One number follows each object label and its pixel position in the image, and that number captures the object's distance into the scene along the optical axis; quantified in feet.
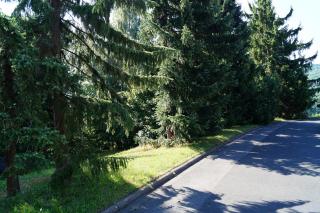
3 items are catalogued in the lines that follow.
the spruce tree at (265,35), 127.85
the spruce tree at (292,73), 130.72
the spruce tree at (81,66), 25.81
